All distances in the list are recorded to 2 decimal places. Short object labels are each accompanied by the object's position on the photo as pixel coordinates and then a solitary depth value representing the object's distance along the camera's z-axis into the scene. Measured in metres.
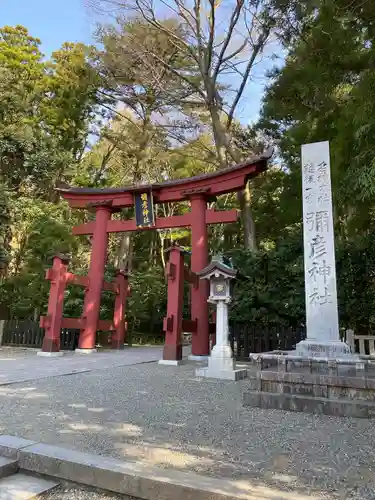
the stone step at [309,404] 4.07
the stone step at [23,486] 2.36
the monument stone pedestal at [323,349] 5.73
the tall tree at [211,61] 13.66
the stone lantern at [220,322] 6.71
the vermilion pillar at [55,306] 9.94
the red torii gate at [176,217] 9.55
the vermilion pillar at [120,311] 12.38
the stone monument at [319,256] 6.00
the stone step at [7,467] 2.64
